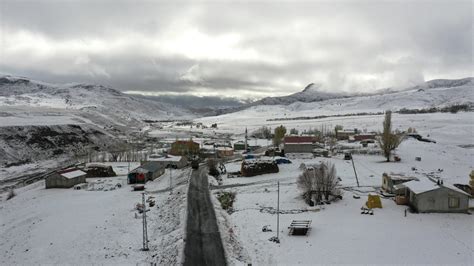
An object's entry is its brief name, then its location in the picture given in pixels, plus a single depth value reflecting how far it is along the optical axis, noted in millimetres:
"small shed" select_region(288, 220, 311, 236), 26344
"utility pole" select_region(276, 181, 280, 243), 25103
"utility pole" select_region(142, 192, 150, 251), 24527
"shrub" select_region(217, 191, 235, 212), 34397
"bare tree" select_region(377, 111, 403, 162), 58344
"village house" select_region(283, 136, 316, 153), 67125
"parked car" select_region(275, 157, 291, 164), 58469
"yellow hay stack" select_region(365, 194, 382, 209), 32188
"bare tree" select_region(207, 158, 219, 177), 52500
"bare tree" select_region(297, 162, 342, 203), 35438
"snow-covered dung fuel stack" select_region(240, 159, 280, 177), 50469
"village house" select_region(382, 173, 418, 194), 36562
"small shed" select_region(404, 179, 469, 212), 30438
